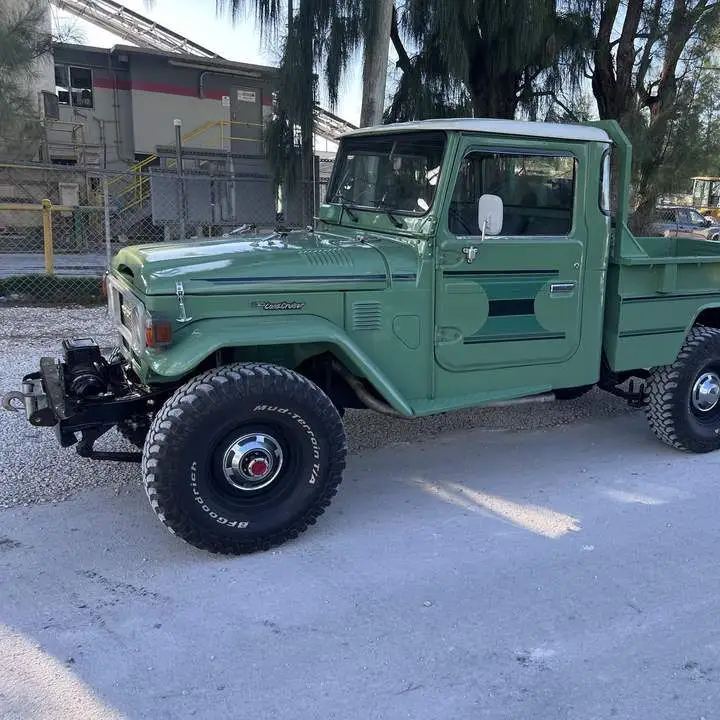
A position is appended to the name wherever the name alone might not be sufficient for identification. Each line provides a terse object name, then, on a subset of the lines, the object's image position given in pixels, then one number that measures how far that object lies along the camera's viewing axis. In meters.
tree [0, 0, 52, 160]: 9.57
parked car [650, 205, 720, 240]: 13.69
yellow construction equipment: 15.70
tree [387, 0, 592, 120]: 8.54
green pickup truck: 3.44
